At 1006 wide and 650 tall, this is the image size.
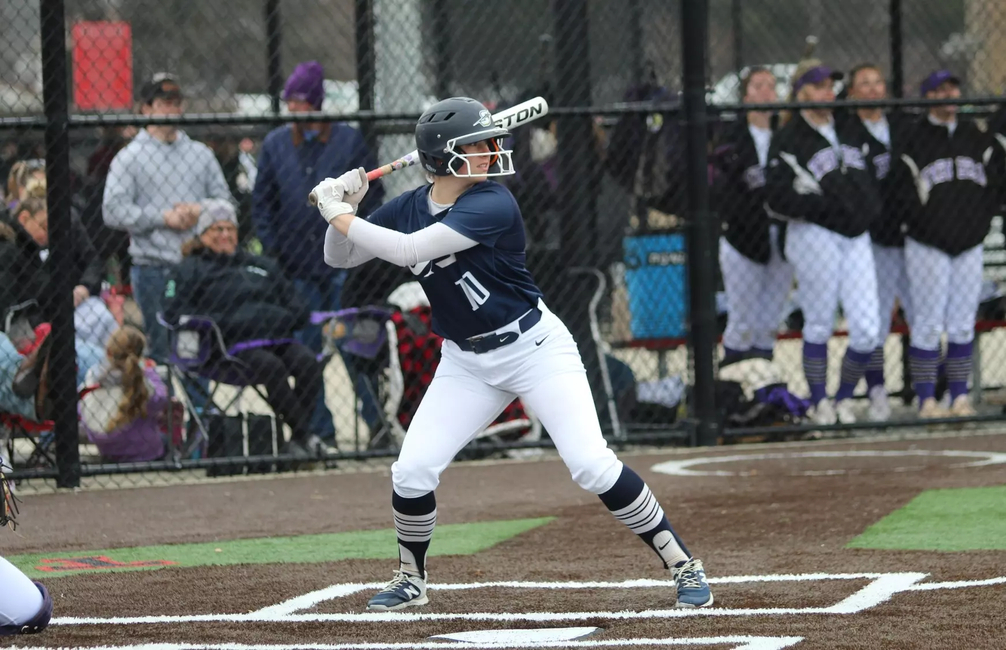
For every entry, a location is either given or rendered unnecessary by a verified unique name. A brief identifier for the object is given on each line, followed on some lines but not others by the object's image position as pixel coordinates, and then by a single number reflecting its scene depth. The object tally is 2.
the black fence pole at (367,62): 18.44
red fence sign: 19.42
